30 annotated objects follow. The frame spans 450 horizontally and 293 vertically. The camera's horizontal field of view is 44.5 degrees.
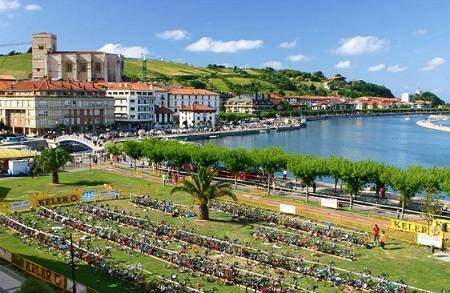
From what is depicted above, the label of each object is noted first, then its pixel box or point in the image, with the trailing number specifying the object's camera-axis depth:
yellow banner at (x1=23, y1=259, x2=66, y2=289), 23.81
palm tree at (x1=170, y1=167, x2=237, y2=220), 39.09
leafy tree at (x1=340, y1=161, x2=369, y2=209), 44.31
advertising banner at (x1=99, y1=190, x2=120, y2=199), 46.38
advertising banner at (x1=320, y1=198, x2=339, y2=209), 43.81
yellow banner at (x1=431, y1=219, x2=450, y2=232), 33.81
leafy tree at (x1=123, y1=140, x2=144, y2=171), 62.84
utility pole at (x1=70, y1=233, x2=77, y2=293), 21.84
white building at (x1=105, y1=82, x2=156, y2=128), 130.50
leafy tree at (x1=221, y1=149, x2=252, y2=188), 54.44
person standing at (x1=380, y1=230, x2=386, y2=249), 32.44
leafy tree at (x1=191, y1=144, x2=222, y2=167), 56.88
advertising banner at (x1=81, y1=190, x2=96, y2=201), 44.88
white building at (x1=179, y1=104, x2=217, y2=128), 153.25
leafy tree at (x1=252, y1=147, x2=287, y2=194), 51.72
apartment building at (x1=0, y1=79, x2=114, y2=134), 105.69
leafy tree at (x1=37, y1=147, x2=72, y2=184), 53.22
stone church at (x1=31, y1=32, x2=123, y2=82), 148.38
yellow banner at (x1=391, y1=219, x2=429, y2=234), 33.66
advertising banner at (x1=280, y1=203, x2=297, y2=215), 40.66
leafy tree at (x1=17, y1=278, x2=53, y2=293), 17.92
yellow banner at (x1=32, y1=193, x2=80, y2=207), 41.77
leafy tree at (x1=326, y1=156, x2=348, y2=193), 46.21
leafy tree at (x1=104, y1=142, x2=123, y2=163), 68.50
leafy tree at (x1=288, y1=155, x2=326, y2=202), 47.03
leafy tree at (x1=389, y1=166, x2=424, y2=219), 40.72
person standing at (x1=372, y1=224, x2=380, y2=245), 32.94
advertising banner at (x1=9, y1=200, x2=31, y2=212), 40.47
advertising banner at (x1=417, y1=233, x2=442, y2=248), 31.36
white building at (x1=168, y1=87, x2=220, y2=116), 161.50
